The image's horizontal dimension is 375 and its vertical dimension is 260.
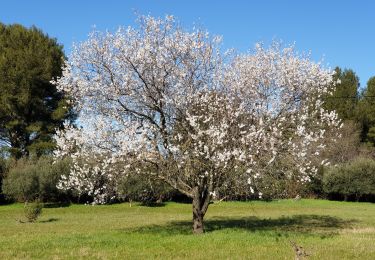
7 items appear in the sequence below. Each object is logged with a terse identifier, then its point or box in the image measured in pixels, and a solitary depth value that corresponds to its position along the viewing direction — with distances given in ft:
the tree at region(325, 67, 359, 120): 204.84
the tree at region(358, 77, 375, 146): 201.77
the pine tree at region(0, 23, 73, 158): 140.46
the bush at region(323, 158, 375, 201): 148.25
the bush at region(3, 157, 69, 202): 115.96
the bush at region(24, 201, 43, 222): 78.33
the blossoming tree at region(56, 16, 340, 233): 48.91
